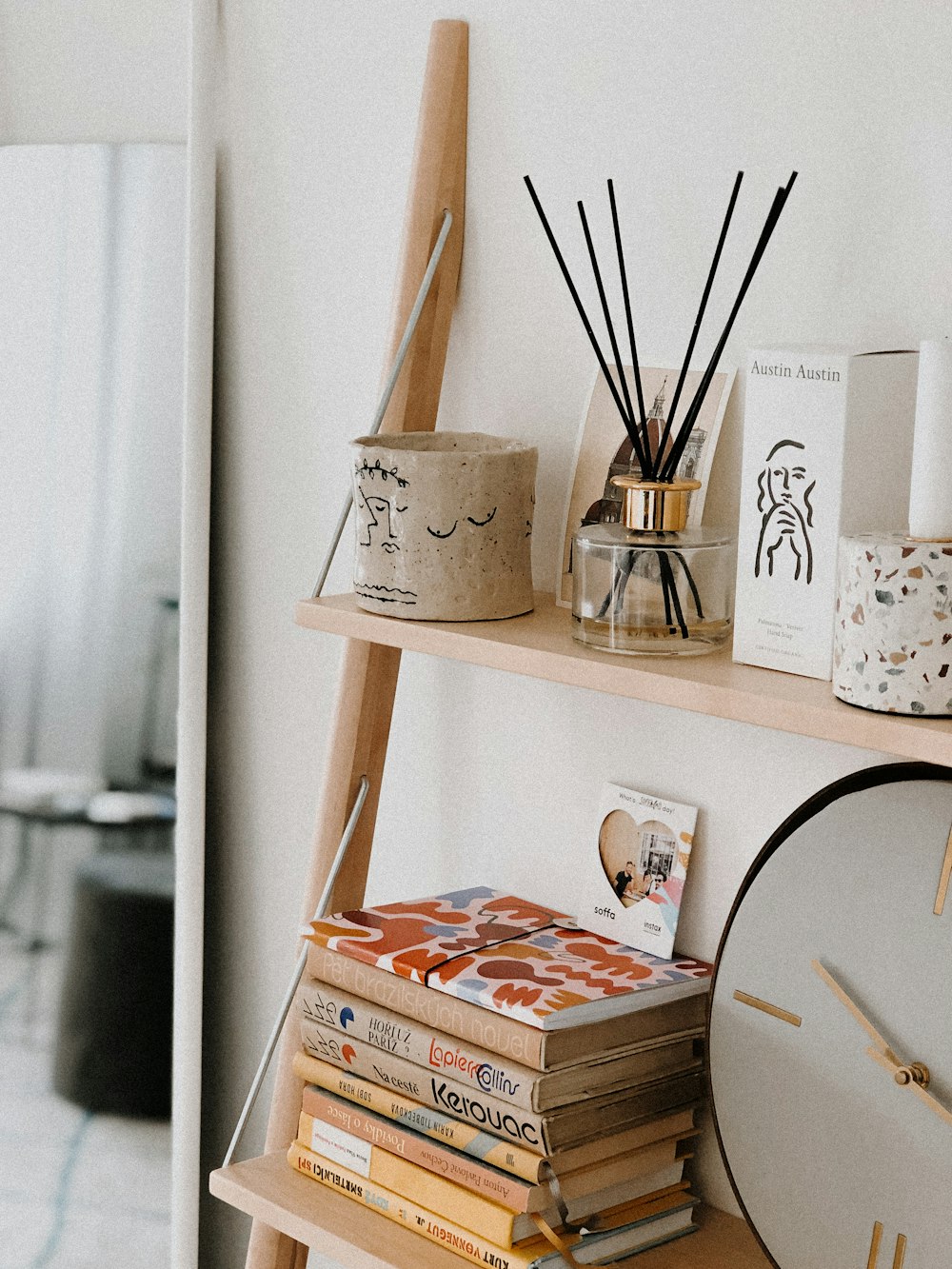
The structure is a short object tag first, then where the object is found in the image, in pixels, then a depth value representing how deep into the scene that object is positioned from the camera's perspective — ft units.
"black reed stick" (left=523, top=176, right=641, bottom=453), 5.06
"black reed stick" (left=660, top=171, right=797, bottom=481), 4.97
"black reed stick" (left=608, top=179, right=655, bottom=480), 5.02
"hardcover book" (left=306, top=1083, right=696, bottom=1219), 5.13
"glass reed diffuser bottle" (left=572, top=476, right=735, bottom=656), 4.97
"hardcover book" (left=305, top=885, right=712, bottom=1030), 5.15
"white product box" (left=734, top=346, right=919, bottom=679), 4.74
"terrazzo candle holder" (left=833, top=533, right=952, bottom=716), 4.58
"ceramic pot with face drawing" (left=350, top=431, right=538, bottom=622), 5.24
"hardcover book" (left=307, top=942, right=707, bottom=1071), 5.10
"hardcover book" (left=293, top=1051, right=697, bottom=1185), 5.13
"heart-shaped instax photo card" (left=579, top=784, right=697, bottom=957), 5.39
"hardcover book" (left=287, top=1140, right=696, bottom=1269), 5.14
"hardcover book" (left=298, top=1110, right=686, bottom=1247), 5.15
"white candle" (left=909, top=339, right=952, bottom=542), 4.57
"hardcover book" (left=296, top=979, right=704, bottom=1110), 5.11
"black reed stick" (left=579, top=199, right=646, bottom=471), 5.02
